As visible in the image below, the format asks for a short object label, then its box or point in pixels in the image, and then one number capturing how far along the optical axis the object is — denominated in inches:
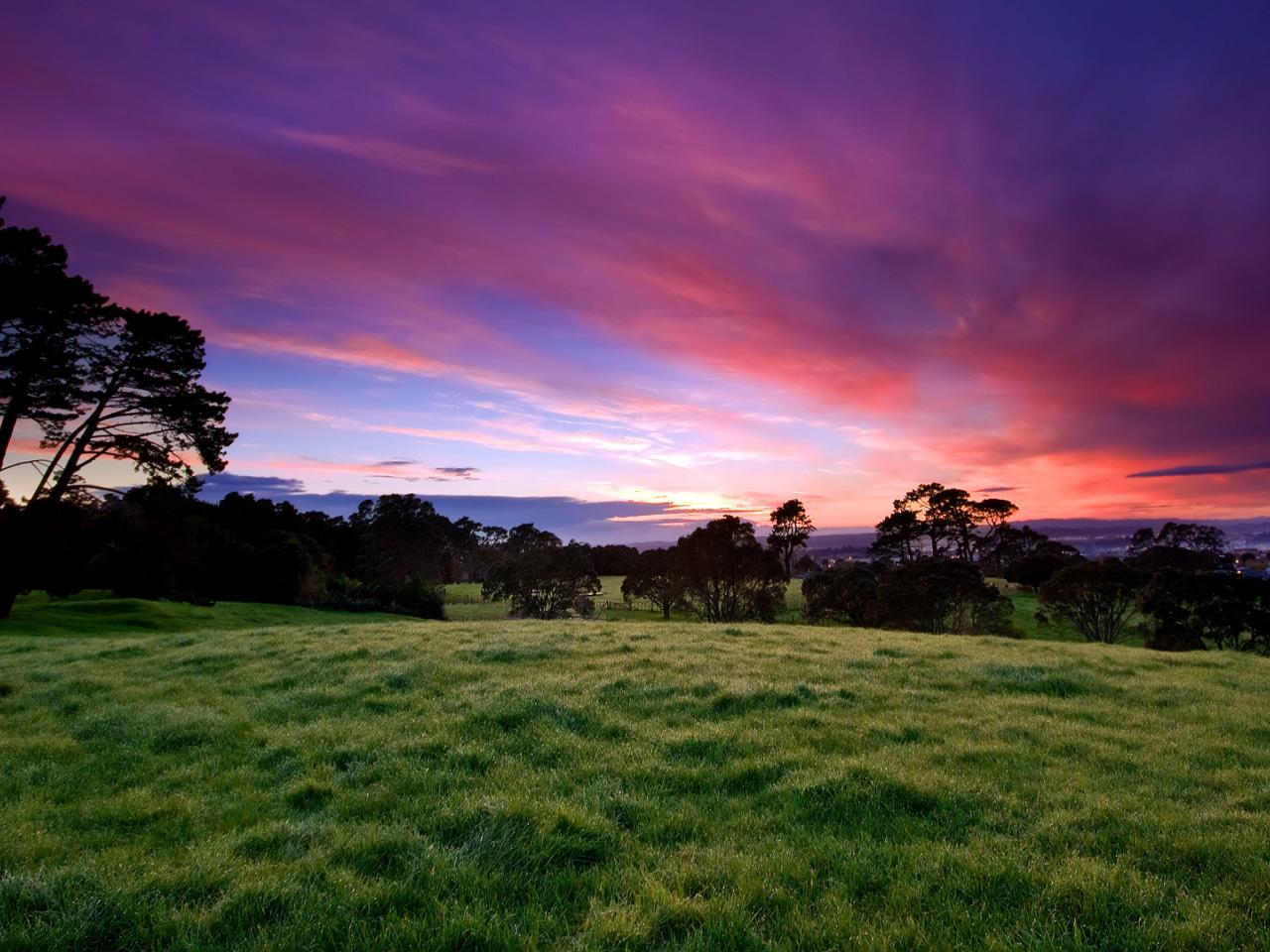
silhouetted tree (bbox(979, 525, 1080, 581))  4982.8
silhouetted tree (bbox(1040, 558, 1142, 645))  2433.6
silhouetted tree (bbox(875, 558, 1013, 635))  2522.1
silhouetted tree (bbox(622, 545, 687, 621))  3351.4
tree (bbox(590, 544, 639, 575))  6146.7
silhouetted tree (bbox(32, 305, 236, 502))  1545.3
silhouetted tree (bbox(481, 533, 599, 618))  3516.2
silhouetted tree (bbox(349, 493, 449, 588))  4552.2
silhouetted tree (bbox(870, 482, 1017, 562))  4448.8
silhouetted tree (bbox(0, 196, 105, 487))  1393.9
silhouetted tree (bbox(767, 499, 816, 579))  4928.6
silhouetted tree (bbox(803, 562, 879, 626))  2834.6
